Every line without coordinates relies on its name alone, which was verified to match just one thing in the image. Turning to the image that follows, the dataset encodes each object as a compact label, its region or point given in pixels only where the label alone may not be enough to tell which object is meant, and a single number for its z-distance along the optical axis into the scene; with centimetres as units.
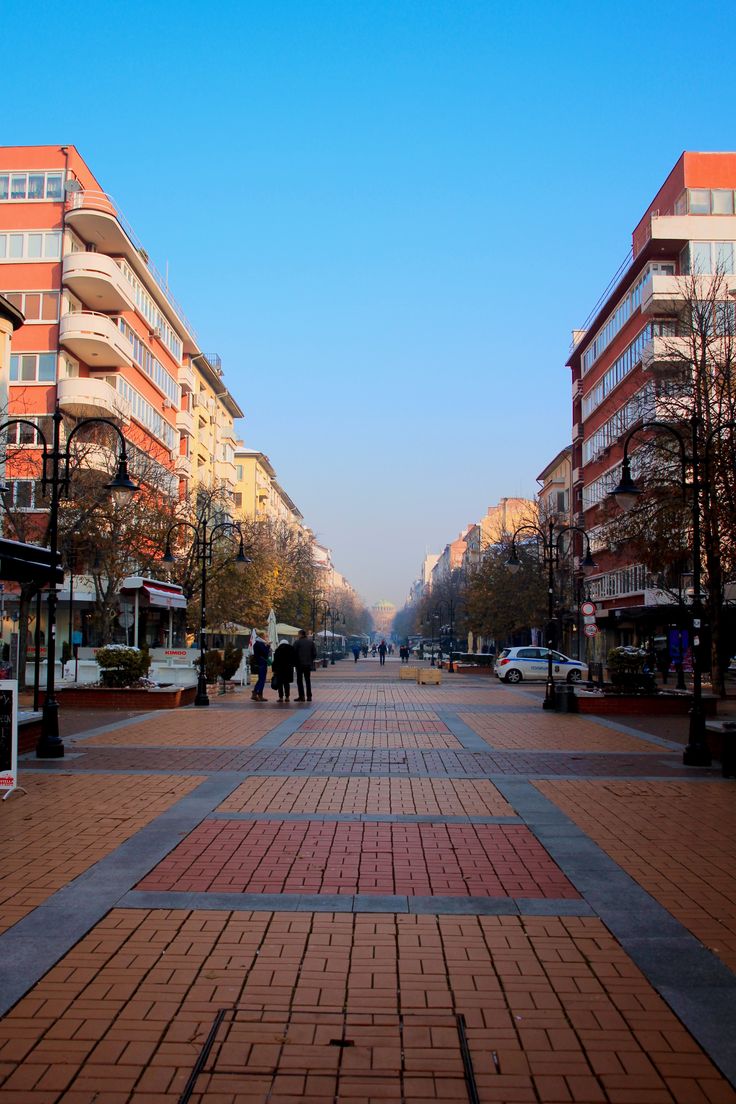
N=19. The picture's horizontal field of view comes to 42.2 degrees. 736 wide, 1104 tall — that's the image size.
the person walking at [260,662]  2416
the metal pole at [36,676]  1614
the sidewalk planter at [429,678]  3497
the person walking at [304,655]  2366
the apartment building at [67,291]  4416
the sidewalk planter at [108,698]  2122
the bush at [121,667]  2167
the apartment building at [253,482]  9419
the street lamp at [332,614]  9206
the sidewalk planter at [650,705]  2116
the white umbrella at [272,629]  3809
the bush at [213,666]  2944
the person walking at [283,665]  2362
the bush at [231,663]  3067
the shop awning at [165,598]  2870
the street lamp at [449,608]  9012
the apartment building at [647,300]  4459
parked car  3931
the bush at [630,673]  2169
